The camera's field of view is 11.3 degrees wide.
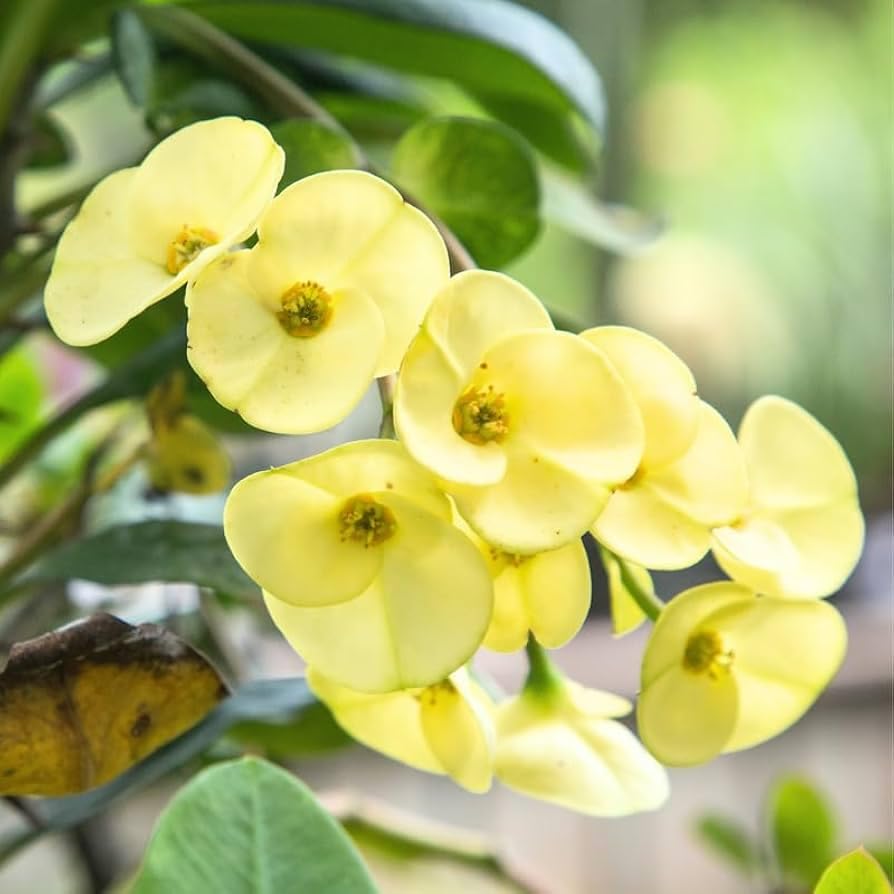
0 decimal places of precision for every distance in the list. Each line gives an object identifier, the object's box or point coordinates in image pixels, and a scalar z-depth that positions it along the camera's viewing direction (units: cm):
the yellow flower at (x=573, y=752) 58
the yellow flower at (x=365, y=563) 55
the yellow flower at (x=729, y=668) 57
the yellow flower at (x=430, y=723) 58
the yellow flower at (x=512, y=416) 54
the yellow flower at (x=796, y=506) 58
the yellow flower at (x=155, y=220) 56
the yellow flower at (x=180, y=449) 66
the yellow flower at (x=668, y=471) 56
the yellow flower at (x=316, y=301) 55
